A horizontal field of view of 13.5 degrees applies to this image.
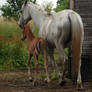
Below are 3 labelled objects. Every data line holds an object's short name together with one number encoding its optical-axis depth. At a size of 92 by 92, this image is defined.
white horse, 8.62
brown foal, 9.10
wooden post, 11.05
